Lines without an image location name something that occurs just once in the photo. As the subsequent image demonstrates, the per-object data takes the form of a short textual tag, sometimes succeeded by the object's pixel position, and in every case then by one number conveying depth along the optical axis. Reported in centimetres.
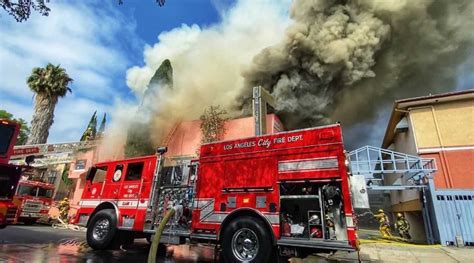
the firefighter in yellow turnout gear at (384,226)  1468
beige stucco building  1312
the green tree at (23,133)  3666
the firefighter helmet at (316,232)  527
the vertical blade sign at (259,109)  1306
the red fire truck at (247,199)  536
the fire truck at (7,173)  849
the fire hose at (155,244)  399
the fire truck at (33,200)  1634
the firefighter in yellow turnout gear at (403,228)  1452
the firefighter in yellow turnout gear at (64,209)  1892
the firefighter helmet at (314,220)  536
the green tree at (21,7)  444
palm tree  2209
